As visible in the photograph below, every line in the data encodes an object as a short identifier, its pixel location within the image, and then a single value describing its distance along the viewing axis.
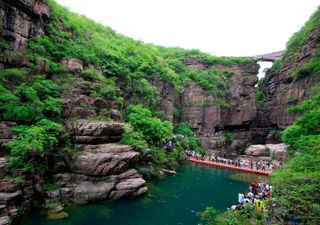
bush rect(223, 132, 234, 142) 41.81
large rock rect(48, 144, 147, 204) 15.31
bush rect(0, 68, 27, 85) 17.60
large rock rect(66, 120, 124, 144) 17.59
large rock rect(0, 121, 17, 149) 14.44
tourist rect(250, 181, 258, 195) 17.58
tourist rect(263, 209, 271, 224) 10.23
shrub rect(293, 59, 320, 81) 30.34
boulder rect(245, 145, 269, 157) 35.62
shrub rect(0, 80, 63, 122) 15.62
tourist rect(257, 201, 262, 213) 12.20
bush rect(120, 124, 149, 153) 19.53
